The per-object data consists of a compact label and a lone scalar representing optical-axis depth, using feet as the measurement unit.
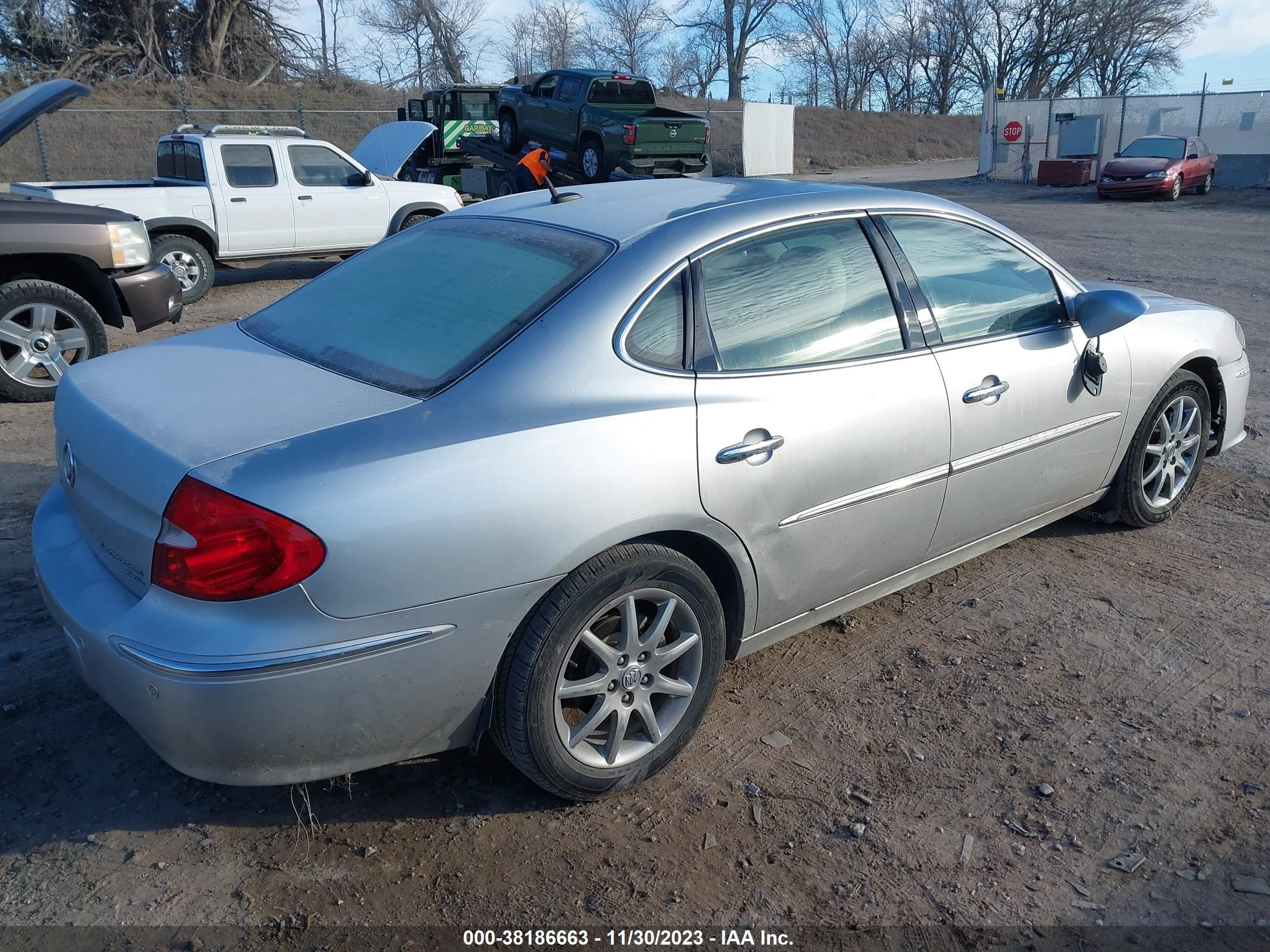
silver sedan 7.72
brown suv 22.09
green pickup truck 58.23
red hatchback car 75.97
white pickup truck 35.60
